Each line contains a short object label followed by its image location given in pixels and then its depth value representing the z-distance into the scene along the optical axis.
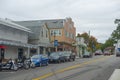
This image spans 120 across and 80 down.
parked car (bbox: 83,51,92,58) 30.69
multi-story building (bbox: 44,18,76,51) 29.22
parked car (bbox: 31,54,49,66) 14.42
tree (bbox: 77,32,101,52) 47.01
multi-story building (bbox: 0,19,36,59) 16.30
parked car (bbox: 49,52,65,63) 18.25
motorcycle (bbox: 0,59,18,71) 12.14
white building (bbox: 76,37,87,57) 37.93
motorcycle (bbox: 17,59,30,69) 12.90
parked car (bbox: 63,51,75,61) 20.06
